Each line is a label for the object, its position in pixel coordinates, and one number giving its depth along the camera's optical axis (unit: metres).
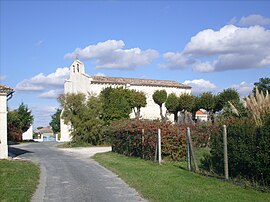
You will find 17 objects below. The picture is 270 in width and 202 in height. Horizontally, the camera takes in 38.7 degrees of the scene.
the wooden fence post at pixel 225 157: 11.86
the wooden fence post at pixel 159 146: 18.62
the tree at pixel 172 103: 61.69
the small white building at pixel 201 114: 89.30
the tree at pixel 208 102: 59.34
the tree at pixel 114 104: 47.77
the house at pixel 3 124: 23.45
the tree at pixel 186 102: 61.03
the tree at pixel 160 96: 62.28
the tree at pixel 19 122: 66.62
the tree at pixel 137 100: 56.47
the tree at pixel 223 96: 56.23
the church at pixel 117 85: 59.81
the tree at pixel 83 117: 45.44
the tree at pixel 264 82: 52.09
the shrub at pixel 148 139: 19.45
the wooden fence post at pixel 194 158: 14.40
